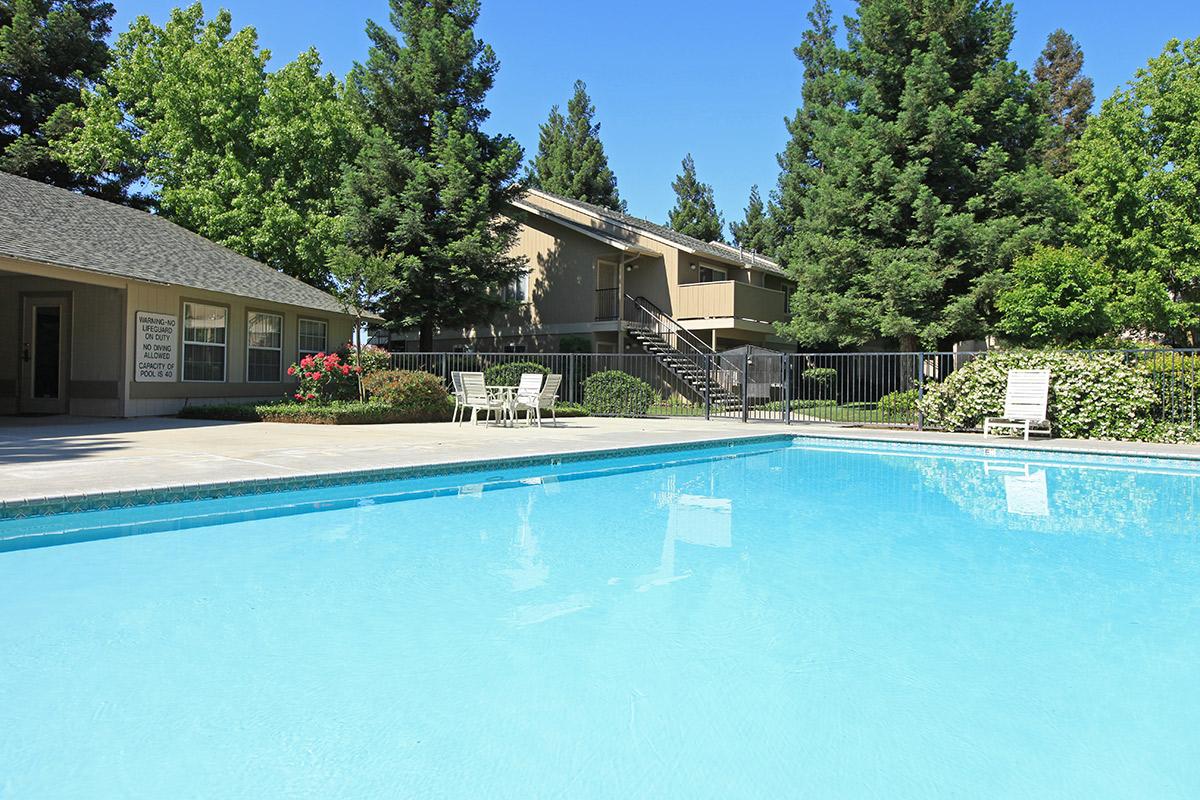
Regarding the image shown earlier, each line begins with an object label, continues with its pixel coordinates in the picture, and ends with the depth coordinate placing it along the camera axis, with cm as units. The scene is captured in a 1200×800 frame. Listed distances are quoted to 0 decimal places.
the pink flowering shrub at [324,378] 1655
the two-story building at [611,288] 2436
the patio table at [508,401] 1516
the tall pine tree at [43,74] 2636
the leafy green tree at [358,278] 1720
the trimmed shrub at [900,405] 1738
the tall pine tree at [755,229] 3500
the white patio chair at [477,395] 1498
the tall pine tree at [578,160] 4109
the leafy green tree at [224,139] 2477
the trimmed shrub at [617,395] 1998
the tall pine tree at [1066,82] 3359
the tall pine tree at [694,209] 4544
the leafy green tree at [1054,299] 1587
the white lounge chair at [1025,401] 1376
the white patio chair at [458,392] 1536
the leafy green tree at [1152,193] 1969
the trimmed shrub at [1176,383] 1335
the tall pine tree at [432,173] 2144
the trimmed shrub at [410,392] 1669
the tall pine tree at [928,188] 1920
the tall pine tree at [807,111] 3234
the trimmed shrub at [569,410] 1961
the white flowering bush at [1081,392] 1348
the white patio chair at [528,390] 1550
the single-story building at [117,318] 1484
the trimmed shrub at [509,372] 1970
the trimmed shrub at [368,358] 1780
